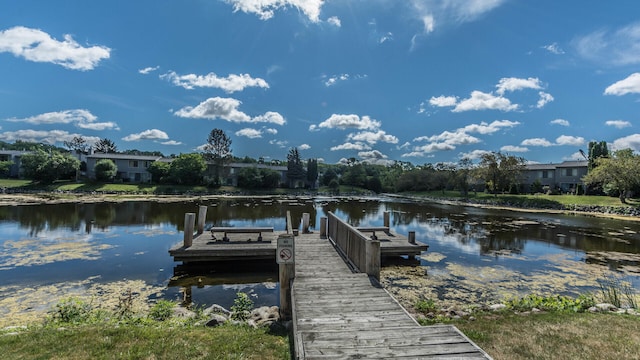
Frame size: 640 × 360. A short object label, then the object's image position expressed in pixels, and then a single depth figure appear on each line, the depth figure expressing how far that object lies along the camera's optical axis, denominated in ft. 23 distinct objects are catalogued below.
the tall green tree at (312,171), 260.42
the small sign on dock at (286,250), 20.81
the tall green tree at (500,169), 154.71
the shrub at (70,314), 20.00
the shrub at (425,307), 22.90
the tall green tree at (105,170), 175.63
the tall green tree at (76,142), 239.97
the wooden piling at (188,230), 37.99
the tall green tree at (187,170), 188.27
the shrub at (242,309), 21.27
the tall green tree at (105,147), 307.54
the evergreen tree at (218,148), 215.92
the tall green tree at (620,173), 111.24
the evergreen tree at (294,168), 250.16
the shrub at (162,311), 20.88
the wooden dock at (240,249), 36.96
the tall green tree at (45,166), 160.56
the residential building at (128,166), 200.85
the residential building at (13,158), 187.94
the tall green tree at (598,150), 152.71
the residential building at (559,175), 161.38
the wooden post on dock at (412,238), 44.14
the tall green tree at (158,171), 189.98
